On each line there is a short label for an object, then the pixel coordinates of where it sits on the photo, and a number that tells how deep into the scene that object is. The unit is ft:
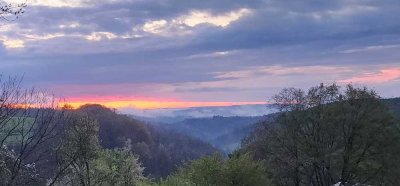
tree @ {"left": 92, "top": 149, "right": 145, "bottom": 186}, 161.86
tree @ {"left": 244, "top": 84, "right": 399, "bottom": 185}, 183.21
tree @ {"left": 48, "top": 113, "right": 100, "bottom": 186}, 133.28
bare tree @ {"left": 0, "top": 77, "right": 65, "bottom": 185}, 60.29
